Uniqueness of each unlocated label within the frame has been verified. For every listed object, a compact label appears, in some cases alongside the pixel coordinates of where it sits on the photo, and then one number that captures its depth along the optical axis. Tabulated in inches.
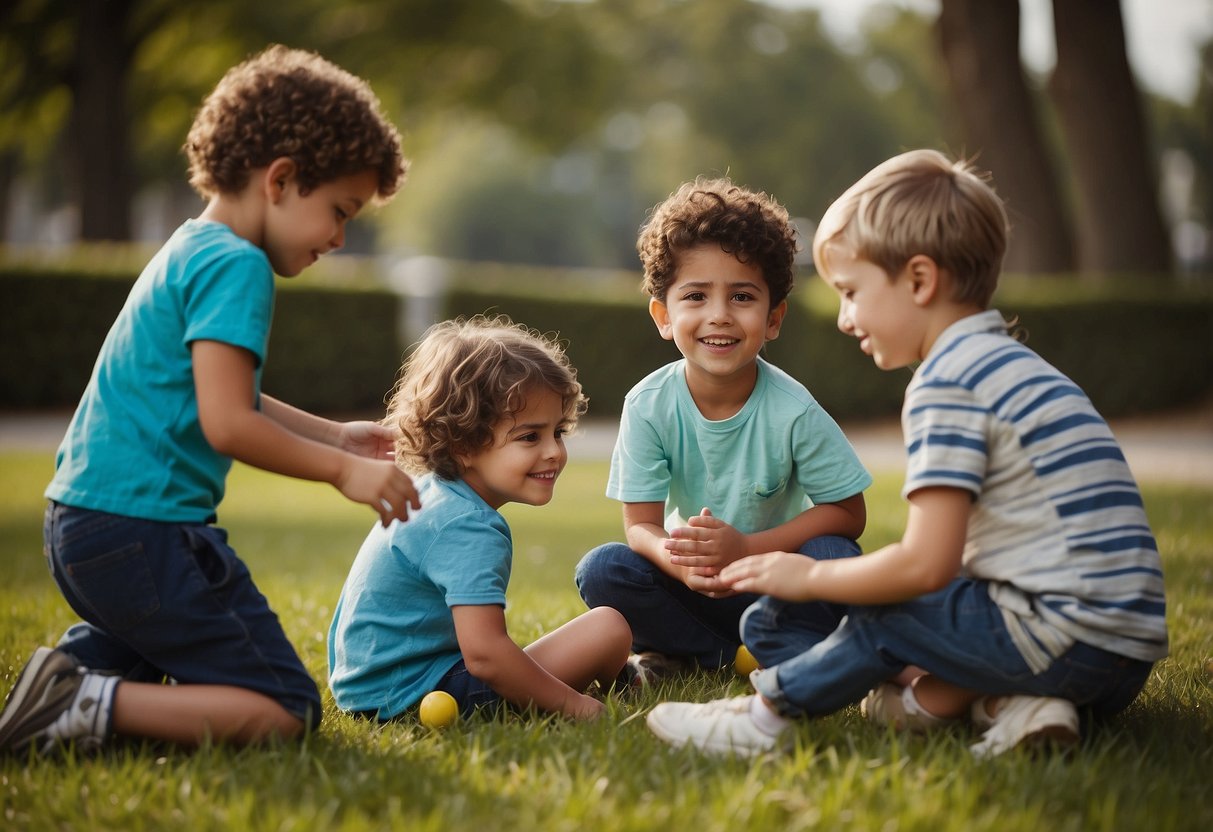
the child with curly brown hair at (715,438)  135.9
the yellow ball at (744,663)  143.9
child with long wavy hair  118.9
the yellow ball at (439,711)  117.3
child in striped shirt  98.7
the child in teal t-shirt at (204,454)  103.0
